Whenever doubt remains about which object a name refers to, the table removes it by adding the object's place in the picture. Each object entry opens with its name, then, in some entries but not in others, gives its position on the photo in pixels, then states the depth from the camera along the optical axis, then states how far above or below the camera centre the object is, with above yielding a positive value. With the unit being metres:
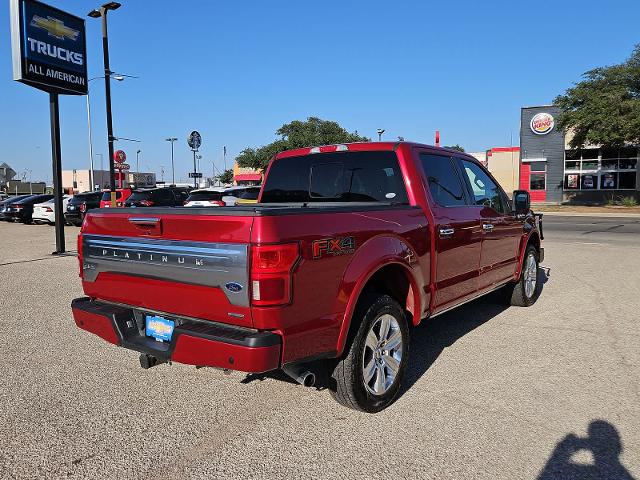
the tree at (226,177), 98.00 +5.03
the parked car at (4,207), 25.60 +0.01
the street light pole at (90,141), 44.82 +5.81
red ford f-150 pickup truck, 2.88 -0.43
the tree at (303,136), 54.59 +7.00
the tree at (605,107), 28.28 +5.06
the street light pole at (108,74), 16.66 +4.37
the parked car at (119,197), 19.13 +0.35
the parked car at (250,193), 15.58 +0.31
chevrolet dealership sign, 11.27 +3.60
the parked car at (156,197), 18.06 +0.28
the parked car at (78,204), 21.39 +0.08
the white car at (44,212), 22.50 -0.23
